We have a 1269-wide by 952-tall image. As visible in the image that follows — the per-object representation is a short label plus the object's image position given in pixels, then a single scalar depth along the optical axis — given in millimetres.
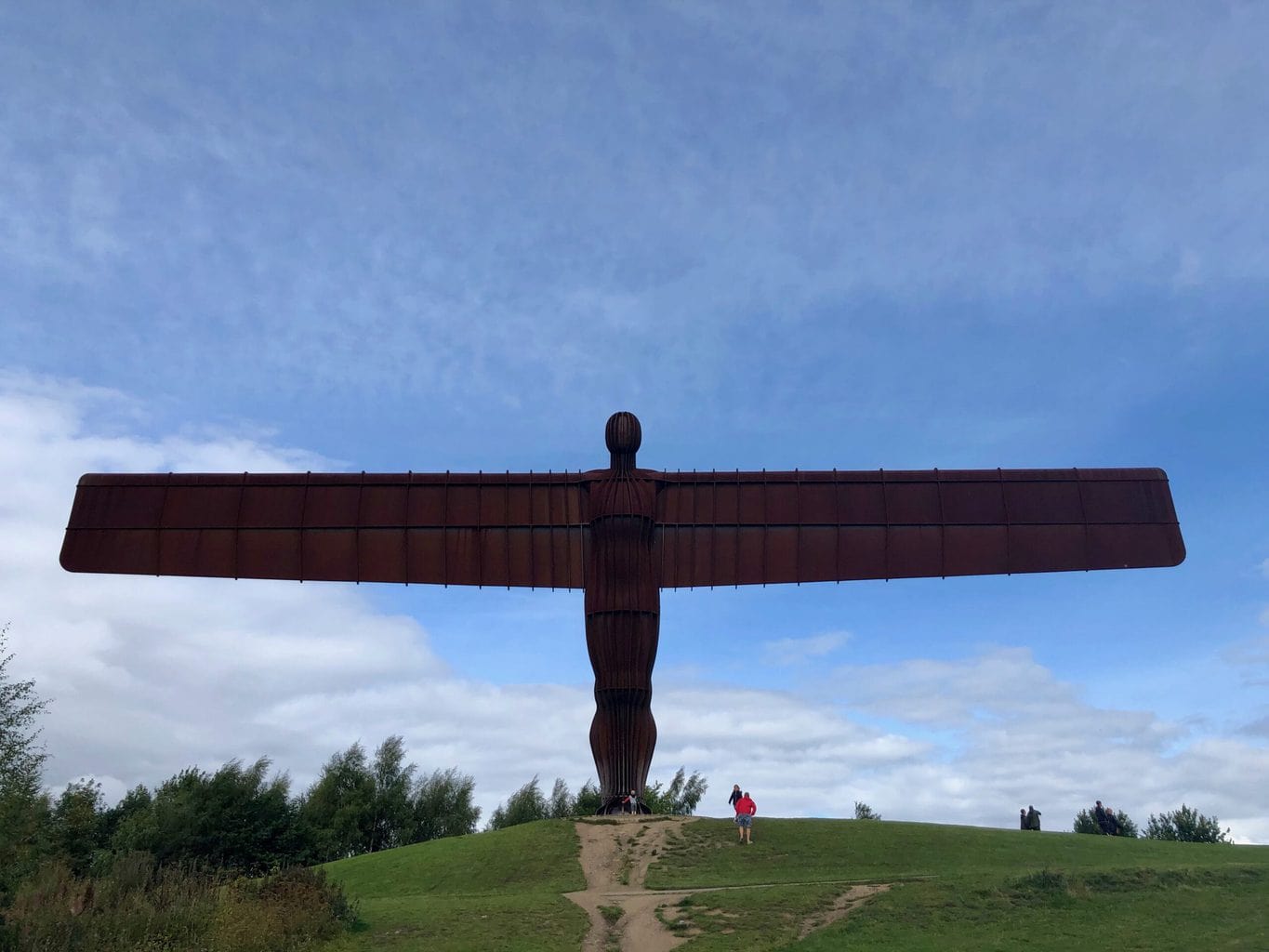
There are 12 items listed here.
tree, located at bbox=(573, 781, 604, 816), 53438
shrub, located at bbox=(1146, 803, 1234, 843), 40431
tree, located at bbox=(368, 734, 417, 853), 49688
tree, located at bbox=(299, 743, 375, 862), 48344
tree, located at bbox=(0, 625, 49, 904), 16953
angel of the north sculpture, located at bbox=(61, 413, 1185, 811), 29109
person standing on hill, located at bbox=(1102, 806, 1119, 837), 28062
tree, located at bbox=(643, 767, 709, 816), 54406
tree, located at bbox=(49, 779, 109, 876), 42031
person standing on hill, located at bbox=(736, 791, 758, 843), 24109
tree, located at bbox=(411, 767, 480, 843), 50969
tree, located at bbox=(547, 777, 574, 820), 55469
